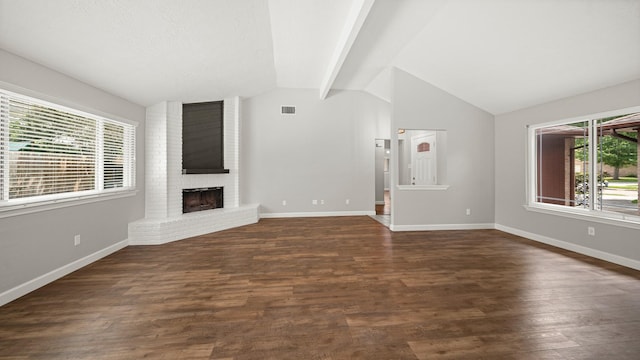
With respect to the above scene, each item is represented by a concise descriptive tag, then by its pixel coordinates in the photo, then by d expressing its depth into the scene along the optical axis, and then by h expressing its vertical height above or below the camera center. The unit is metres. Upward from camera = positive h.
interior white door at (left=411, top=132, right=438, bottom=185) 6.23 +0.53
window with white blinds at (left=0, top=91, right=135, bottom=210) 2.36 +0.35
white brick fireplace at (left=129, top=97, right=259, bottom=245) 4.16 -0.14
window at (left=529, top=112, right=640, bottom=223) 3.32 +0.19
